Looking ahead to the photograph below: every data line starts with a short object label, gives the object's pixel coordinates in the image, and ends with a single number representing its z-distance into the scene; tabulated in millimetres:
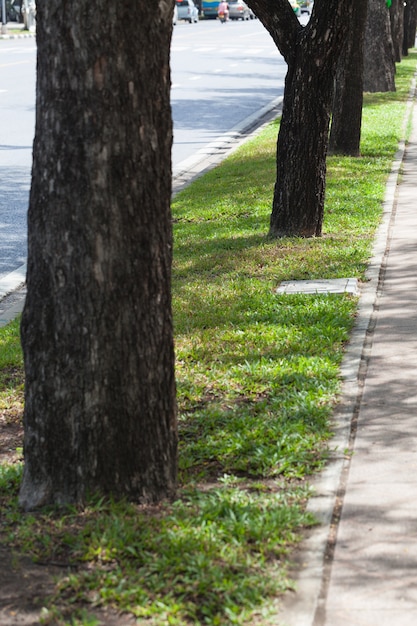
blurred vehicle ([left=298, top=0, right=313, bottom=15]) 88344
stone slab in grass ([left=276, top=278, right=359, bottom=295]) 8203
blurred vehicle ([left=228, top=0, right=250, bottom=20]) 76062
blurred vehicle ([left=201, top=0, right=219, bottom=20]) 76375
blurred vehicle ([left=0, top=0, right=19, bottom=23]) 61306
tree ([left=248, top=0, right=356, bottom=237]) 9508
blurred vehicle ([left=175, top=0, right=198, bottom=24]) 68500
